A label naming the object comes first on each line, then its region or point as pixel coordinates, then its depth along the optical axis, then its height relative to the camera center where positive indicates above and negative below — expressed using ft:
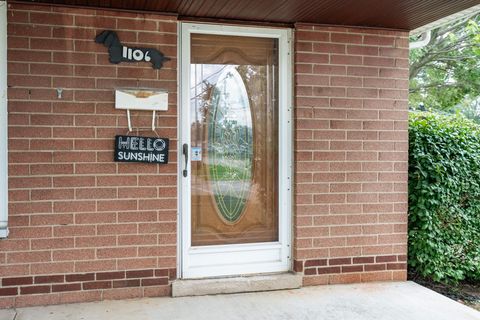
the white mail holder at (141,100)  12.30 +1.52
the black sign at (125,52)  12.23 +2.79
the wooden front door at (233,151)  13.30 +0.17
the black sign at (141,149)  12.30 +0.20
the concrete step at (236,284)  12.75 -3.60
